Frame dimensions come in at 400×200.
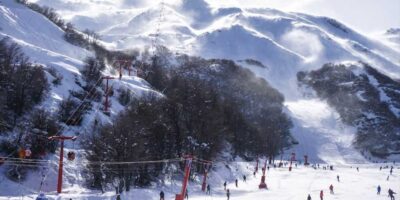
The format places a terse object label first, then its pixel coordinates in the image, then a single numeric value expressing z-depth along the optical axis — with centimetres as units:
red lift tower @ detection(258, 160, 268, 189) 7226
